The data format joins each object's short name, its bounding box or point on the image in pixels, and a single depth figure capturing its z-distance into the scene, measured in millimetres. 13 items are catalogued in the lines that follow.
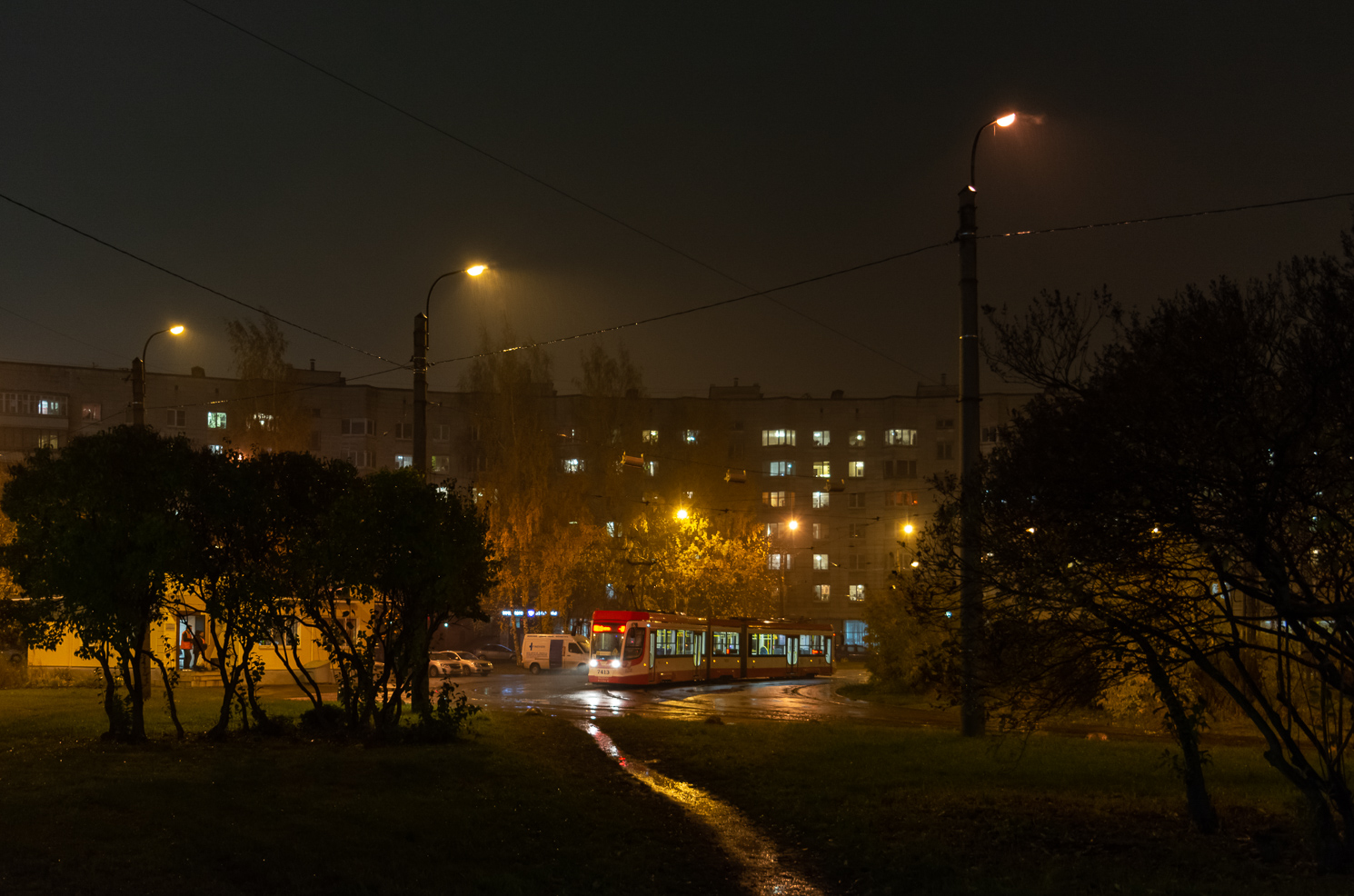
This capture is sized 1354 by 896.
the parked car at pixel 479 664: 52416
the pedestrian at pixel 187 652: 36691
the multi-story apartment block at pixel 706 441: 69562
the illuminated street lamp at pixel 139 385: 25089
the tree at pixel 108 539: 14211
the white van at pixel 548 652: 56938
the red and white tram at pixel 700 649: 42812
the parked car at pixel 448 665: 46012
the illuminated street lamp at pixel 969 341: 18078
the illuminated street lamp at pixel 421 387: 21031
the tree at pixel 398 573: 15672
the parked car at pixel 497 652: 67500
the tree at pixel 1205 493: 8531
